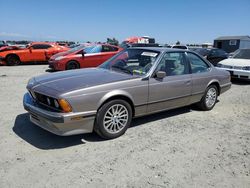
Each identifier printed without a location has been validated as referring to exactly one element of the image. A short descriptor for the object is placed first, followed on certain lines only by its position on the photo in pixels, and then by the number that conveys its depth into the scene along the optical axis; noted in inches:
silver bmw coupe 140.2
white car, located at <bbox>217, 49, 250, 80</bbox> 370.9
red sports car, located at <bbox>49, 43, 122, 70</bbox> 441.7
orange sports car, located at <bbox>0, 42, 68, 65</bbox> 561.9
